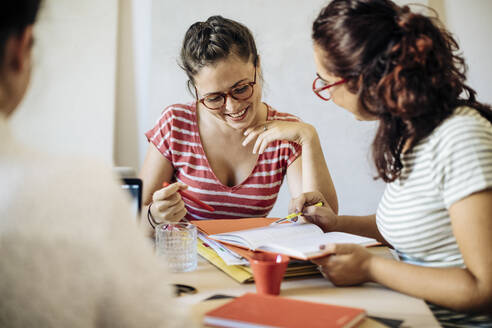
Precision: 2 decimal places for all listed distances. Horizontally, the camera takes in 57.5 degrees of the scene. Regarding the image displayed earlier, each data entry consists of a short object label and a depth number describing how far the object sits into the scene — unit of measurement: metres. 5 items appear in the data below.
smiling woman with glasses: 1.57
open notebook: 1.01
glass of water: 1.07
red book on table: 0.69
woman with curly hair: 0.86
